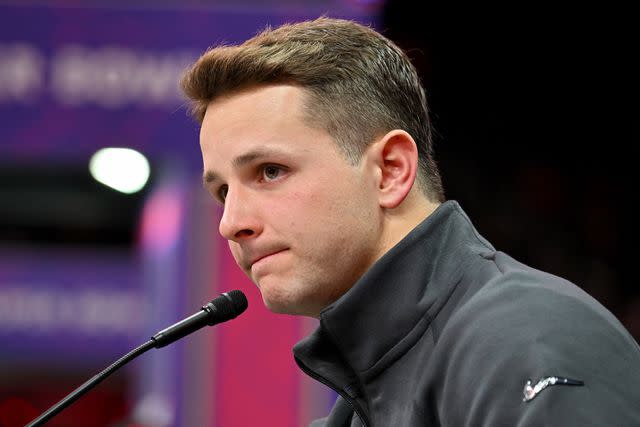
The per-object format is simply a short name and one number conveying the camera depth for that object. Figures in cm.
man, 543
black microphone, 552
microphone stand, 551
